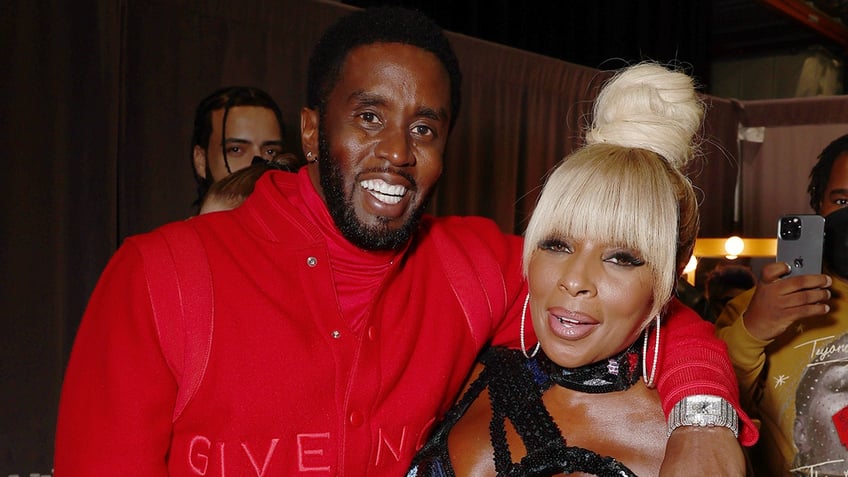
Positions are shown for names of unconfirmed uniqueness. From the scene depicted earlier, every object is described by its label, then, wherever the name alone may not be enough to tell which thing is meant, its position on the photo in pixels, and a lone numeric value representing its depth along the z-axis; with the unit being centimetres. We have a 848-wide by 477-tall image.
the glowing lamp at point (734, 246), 405
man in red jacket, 129
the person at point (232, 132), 294
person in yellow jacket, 177
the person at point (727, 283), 417
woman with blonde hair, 140
